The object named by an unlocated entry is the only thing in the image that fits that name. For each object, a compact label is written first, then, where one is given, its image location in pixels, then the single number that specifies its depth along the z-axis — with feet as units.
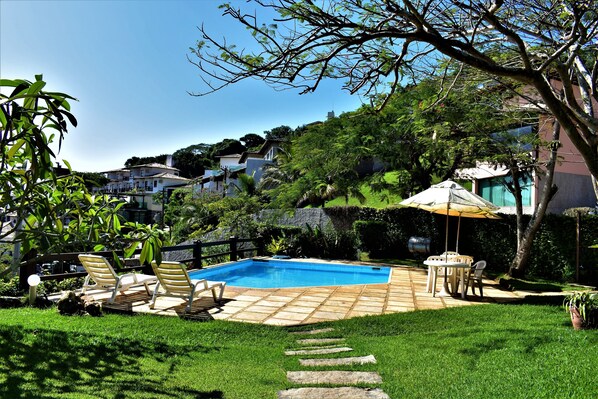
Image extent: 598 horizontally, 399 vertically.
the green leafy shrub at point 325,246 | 59.07
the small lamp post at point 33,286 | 25.48
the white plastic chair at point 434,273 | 32.46
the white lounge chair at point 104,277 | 26.55
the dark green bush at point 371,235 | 59.11
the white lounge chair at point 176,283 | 25.36
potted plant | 19.12
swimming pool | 43.29
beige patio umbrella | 32.12
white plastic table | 29.96
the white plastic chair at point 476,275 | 31.21
